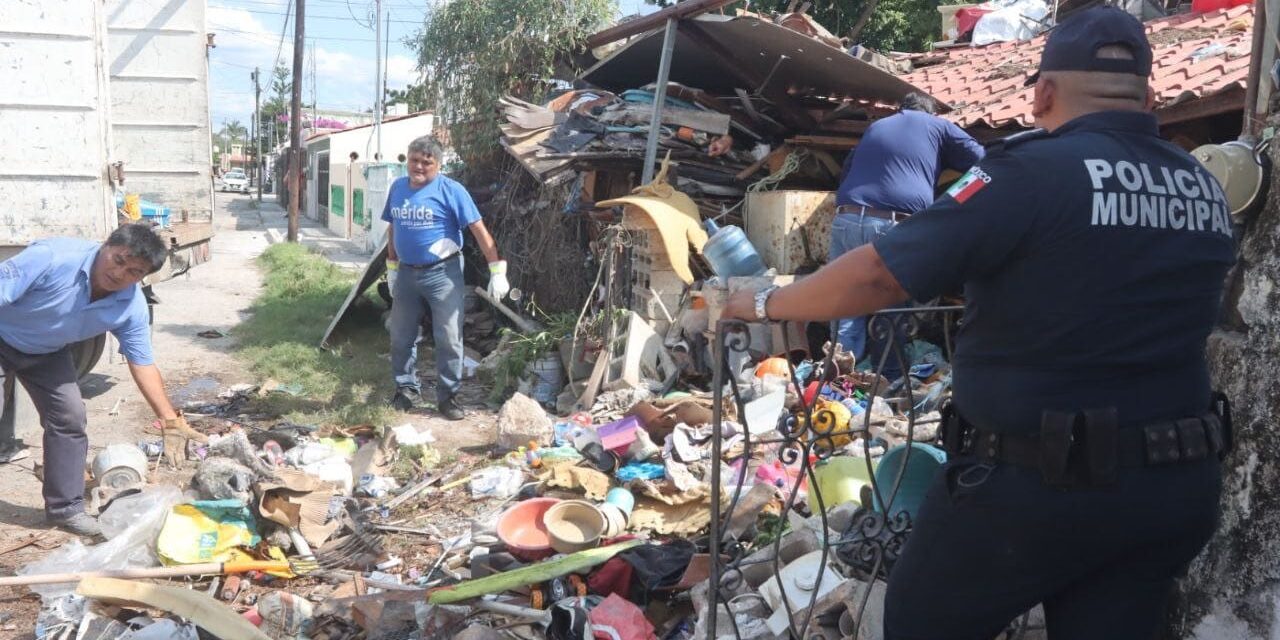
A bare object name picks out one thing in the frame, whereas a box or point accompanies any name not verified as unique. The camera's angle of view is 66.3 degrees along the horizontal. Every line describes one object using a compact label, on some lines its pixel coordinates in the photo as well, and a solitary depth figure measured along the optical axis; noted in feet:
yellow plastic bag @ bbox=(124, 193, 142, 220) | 25.54
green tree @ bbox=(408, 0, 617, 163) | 34.91
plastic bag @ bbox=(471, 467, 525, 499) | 16.83
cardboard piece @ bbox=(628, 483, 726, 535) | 14.03
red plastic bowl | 13.00
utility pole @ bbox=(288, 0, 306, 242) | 63.16
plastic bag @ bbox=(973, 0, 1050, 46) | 37.50
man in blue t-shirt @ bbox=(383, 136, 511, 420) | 21.86
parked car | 174.09
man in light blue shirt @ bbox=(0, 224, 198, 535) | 14.25
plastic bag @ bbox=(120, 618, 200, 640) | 11.00
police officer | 5.56
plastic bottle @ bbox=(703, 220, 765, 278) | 22.48
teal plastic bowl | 9.90
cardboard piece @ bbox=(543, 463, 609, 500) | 15.69
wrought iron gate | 8.00
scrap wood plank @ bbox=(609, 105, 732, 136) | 27.09
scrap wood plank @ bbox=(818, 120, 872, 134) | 26.32
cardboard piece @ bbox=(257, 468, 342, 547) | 14.01
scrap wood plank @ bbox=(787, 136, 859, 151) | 25.71
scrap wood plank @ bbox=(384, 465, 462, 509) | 16.63
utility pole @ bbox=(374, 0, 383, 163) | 77.65
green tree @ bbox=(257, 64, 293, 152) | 176.55
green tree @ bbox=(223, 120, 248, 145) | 273.95
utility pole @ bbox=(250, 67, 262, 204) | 153.30
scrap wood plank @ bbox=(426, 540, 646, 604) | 11.60
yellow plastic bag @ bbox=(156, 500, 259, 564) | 13.33
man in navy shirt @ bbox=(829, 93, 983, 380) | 19.21
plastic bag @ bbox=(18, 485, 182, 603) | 12.96
